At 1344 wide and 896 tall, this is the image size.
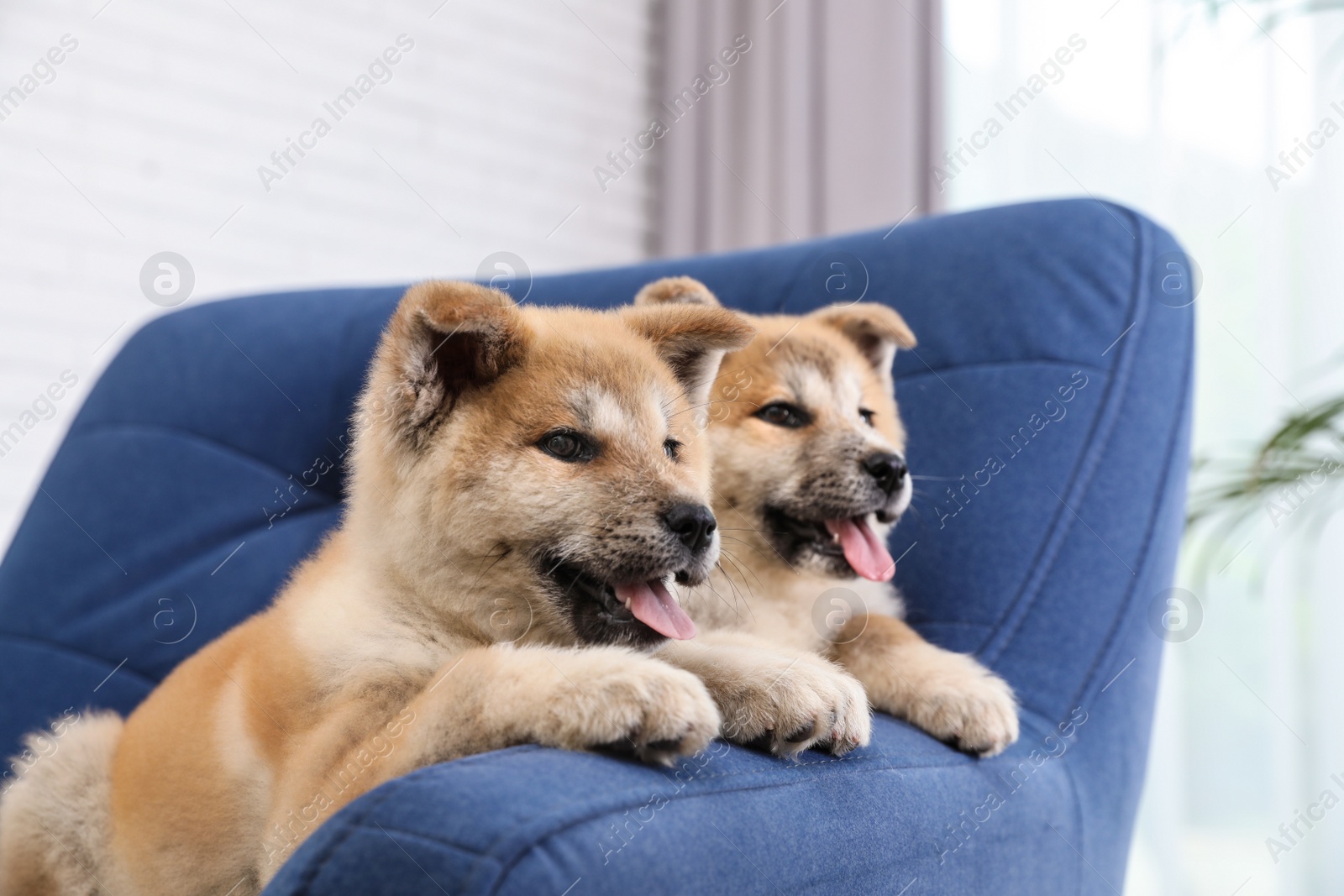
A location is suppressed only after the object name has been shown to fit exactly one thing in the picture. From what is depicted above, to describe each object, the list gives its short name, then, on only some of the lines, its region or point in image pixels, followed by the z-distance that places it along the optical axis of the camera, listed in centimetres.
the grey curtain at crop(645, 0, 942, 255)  342
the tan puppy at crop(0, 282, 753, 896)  151
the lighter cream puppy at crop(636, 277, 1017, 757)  162
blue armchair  142
